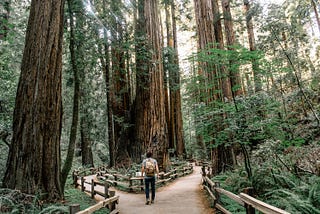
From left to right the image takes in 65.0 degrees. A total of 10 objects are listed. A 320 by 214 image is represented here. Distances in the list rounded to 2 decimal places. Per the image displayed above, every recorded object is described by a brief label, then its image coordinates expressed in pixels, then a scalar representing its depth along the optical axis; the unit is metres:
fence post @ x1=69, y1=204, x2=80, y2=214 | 3.73
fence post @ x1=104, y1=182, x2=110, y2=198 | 6.91
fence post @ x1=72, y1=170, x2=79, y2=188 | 11.73
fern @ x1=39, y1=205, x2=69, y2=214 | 4.71
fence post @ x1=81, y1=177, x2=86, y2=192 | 10.15
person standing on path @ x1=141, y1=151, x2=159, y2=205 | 6.98
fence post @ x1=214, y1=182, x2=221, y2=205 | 6.11
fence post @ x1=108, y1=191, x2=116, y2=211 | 6.02
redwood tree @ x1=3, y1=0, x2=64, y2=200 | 5.50
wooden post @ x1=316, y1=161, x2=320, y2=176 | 6.15
